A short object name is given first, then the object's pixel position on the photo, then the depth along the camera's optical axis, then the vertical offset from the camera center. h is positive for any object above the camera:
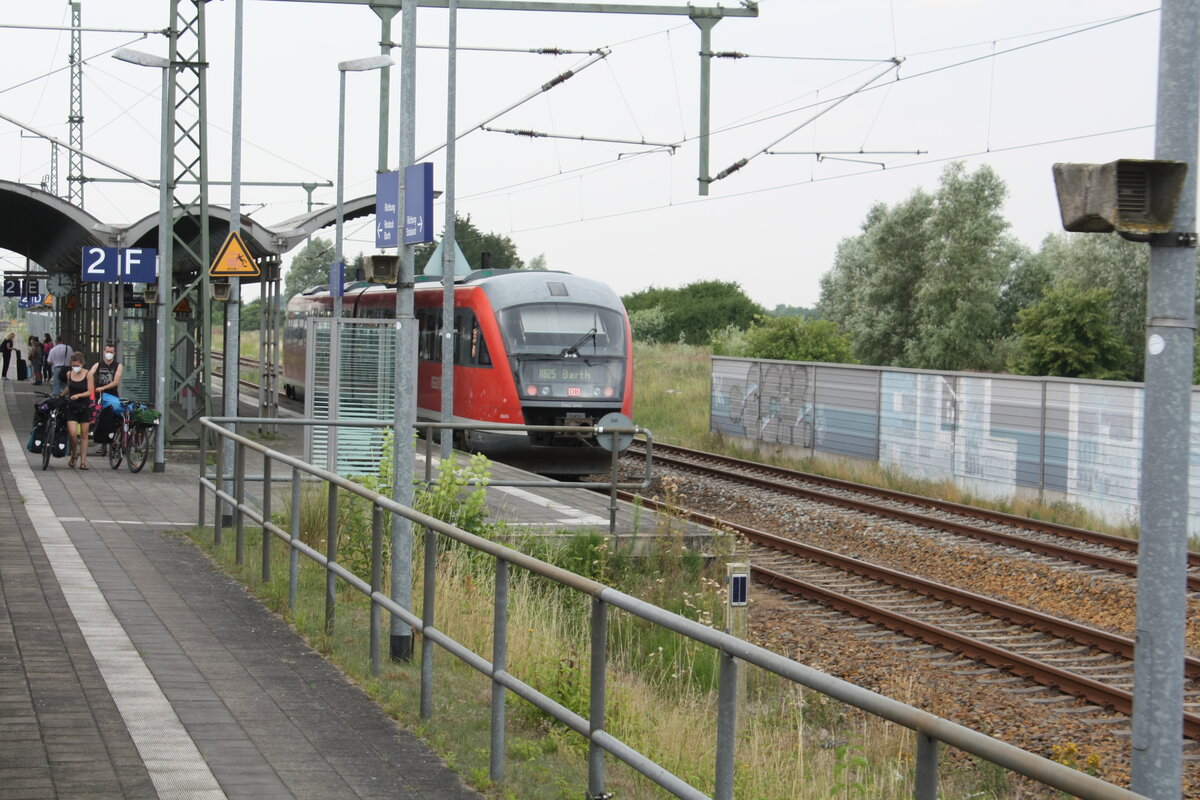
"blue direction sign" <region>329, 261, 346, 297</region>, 28.11 +1.12
